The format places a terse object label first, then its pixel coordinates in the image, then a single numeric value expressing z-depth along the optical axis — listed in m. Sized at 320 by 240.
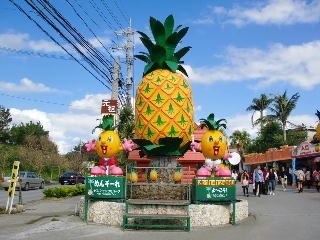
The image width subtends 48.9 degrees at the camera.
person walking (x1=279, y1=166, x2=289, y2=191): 24.53
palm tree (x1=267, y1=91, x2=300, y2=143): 42.28
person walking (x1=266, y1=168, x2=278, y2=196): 20.30
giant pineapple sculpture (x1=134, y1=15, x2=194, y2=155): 11.79
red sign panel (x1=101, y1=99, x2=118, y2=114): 16.94
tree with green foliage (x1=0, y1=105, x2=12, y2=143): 63.62
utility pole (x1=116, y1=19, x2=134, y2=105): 30.41
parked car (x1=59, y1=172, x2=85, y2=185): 34.96
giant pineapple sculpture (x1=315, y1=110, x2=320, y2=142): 20.04
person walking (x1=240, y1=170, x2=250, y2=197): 19.53
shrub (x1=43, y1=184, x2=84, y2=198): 18.89
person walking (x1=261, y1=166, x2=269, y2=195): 20.09
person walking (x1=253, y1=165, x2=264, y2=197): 19.19
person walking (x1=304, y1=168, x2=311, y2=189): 25.71
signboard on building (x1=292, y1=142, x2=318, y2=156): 27.76
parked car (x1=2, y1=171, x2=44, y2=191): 27.76
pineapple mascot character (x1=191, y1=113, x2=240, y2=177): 11.68
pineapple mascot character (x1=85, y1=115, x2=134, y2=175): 11.58
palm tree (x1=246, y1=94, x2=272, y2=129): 49.27
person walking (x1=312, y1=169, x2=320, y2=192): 22.48
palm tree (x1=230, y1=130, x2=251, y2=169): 55.19
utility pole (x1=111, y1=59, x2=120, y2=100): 17.79
